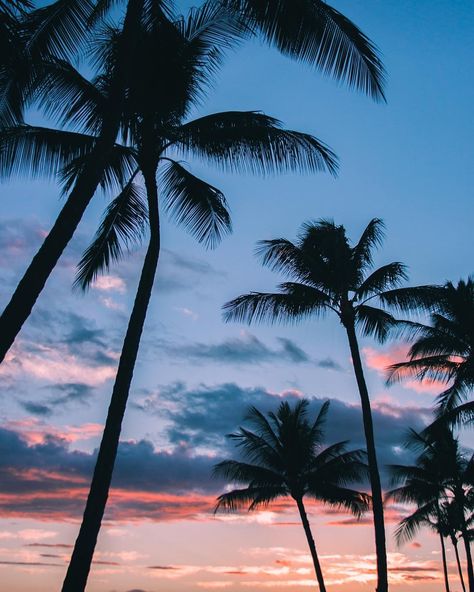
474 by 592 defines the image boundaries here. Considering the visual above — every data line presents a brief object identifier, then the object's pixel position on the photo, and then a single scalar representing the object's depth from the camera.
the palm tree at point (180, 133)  10.73
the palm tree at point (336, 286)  18.44
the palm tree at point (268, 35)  7.76
